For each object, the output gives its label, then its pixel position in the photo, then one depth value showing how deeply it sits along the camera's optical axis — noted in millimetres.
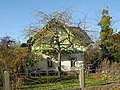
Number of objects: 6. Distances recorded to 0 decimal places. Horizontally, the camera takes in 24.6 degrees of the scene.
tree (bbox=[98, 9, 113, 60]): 35969
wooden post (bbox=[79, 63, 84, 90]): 11625
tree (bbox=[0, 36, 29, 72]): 19109
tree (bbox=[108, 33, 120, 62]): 34119
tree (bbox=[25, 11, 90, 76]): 29672
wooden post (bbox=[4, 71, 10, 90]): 9516
